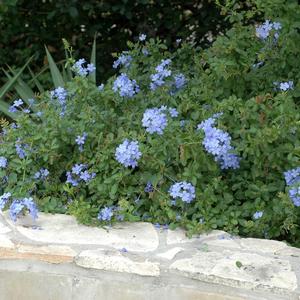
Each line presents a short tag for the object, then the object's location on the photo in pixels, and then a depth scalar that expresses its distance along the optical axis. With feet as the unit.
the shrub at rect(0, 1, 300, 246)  7.97
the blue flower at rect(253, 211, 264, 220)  8.00
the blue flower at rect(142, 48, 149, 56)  10.81
